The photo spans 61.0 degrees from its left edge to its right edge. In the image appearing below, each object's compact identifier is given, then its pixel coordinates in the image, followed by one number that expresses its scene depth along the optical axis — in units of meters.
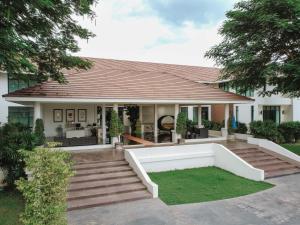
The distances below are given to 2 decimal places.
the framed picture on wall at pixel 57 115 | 19.85
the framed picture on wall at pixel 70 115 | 20.29
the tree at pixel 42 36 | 9.37
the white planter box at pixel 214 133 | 22.11
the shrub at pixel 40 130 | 12.99
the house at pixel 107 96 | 14.29
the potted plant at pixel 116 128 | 15.13
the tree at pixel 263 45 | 14.59
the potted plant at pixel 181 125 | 16.84
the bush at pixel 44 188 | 5.83
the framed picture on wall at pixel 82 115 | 20.72
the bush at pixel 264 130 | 17.33
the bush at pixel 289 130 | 21.80
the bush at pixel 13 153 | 10.64
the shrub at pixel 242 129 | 20.45
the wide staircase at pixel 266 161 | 13.67
